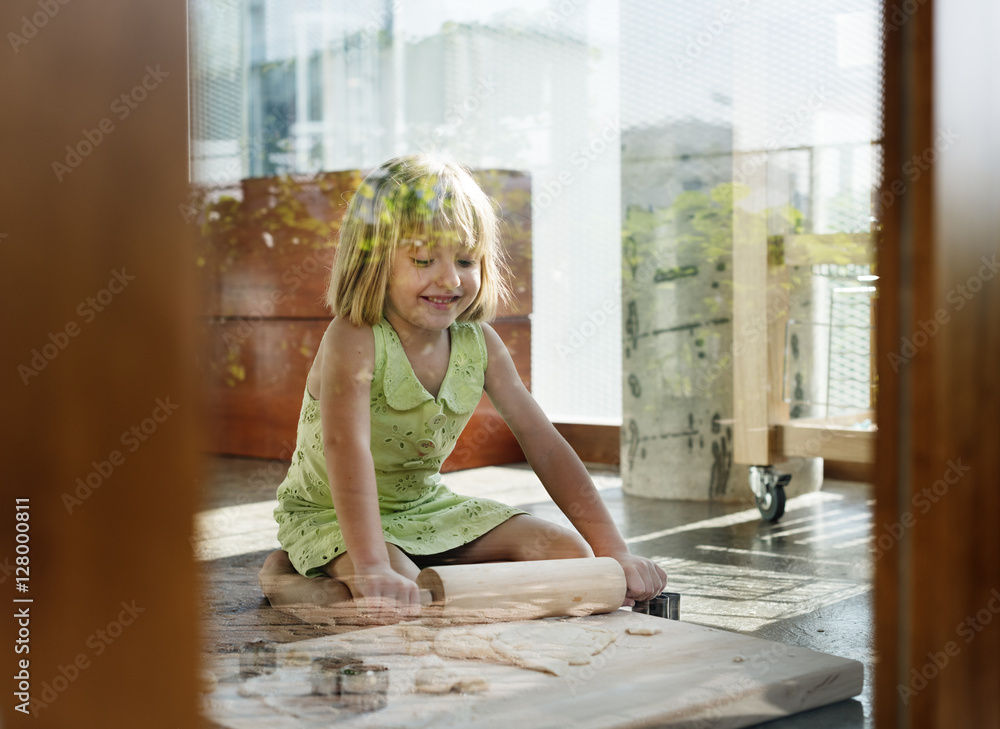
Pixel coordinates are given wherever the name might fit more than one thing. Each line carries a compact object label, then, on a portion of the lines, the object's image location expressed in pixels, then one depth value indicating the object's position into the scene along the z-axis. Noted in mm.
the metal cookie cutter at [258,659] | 774
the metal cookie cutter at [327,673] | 771
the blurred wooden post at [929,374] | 662
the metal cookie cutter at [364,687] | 744
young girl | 1031
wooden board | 720
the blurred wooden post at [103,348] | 568
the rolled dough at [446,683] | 771
